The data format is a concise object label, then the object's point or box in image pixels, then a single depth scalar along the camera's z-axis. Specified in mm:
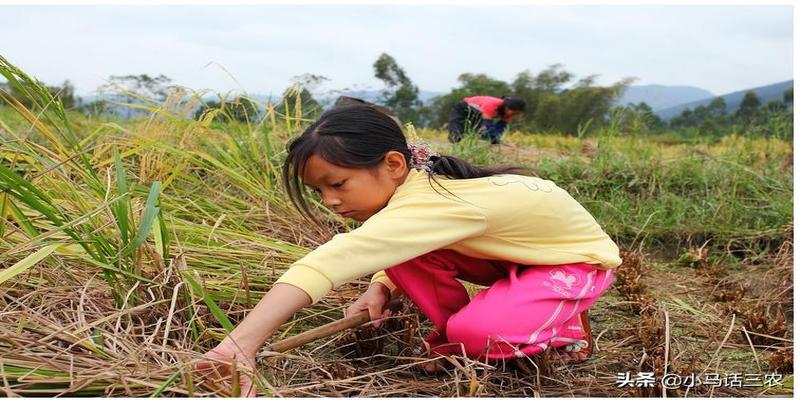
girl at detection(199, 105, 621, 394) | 1438
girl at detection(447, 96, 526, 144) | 5629
